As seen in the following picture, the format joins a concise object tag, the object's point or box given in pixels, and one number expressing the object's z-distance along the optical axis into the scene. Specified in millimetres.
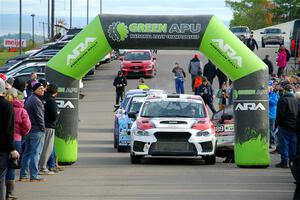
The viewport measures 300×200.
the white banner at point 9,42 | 121156
